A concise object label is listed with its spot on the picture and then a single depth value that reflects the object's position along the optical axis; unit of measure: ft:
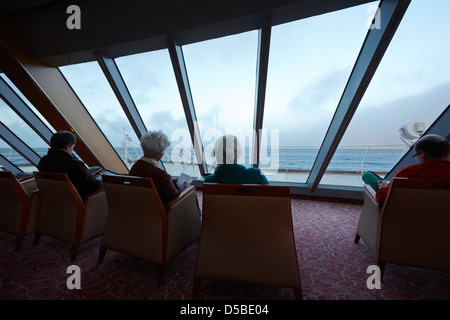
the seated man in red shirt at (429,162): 5.07
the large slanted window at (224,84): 10.55
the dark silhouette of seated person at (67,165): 6.78
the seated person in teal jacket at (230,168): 5.45
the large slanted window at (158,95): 11.80
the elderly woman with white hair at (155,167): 5.80
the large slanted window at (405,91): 8.23
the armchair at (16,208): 7.07
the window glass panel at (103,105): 13.00
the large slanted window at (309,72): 8.98
